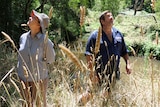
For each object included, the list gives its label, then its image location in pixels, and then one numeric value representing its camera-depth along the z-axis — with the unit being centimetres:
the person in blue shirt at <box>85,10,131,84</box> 407
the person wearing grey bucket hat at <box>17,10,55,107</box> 348
